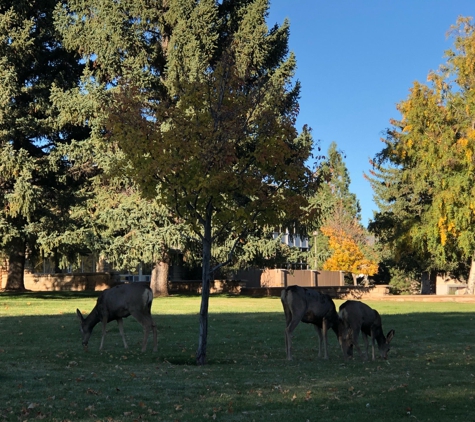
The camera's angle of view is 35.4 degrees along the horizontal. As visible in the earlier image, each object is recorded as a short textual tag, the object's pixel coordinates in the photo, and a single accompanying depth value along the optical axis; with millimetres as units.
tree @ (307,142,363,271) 70938
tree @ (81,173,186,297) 39531
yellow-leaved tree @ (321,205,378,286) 63219
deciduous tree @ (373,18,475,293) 41094
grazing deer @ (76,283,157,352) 16531
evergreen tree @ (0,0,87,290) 39719
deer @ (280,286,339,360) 15250
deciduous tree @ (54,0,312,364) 14719
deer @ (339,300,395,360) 15258
